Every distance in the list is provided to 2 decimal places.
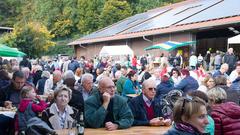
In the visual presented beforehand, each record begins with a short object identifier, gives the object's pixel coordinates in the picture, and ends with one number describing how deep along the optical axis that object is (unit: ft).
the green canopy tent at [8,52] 35.31
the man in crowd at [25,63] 45.20
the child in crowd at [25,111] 13.28
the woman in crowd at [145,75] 32.29
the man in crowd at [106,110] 12.86
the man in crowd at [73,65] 52.30
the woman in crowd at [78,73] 30.15
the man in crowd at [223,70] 28.10
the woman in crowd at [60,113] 11.96
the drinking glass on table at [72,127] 11.38
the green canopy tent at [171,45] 58.44
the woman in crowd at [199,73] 33.05
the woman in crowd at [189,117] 8.19
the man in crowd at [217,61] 49.84
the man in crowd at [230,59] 43.26
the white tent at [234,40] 41.56
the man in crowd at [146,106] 13.87
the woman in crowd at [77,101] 14.86
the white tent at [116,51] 69.14
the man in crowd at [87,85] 19.17
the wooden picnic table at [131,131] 11.96
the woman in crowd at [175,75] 29.01
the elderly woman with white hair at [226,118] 10.74
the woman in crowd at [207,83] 21.28
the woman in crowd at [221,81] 18.04
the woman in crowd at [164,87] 21.96
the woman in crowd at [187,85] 23.14
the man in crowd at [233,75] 27.98
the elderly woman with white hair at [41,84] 25.60
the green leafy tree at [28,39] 94.65
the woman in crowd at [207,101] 10.31
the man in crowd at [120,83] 25.68
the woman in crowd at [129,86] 24.99
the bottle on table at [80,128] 11.24
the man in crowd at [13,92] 17.24
